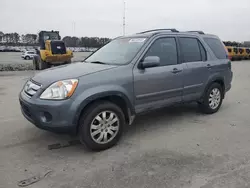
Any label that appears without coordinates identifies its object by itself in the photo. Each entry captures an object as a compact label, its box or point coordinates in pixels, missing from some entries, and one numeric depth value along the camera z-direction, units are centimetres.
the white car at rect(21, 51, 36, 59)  3484
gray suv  333
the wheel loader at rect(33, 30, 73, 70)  1532
